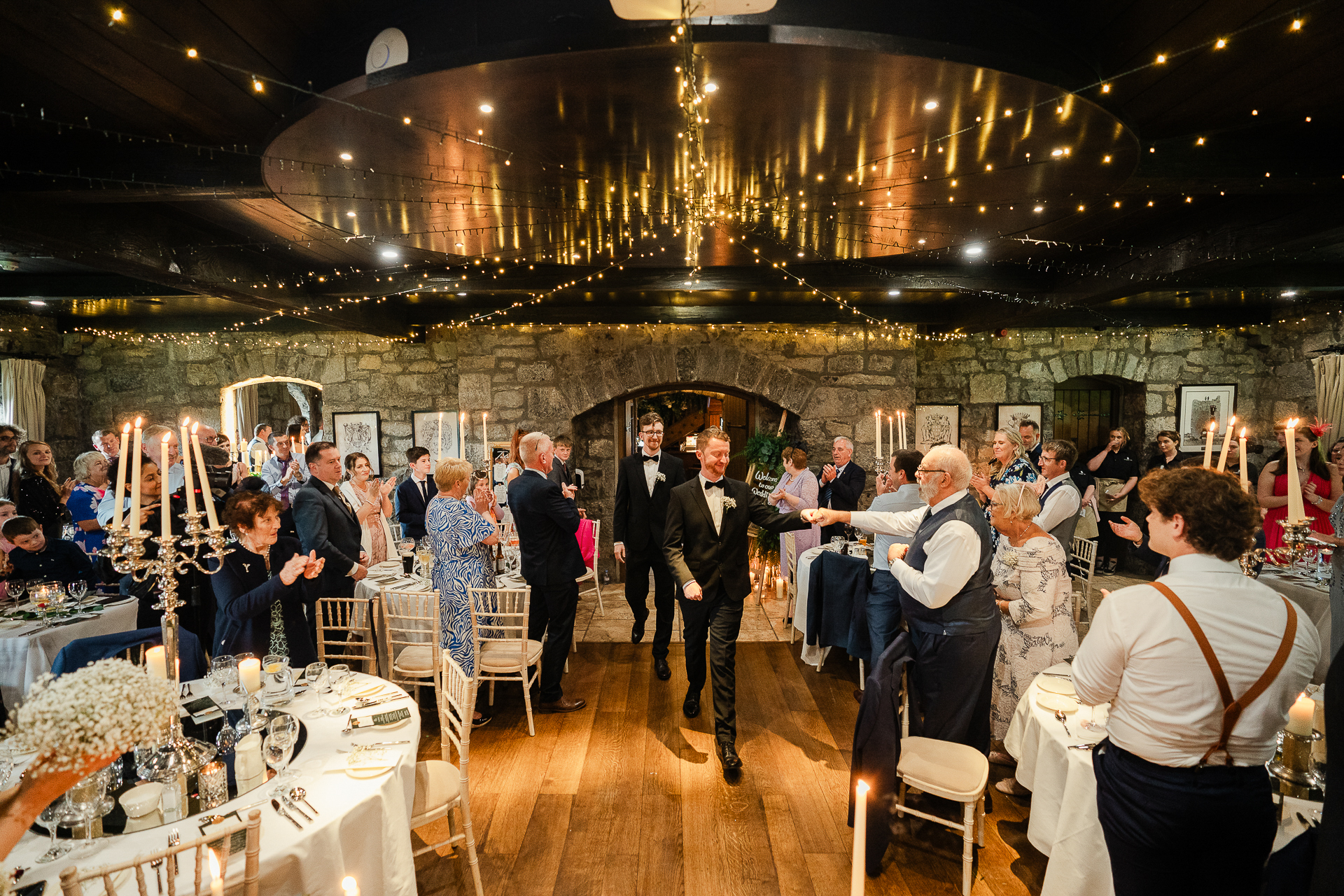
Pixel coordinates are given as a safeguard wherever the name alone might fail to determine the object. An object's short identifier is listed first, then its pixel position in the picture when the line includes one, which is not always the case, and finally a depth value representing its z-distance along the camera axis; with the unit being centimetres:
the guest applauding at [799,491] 600
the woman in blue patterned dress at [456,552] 408
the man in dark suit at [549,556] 427
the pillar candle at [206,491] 206
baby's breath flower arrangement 117
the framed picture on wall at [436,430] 799
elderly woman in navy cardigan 298
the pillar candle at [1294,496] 237
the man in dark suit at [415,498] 596
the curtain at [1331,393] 697
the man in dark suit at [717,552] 366
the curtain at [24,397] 760
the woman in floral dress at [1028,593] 317
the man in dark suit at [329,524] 401
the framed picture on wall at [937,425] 837
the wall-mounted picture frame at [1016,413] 830
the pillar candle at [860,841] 96
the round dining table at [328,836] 176
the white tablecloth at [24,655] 360
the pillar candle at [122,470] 201
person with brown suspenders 164
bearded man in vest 283
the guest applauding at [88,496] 497
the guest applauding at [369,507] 514
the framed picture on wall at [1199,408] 826
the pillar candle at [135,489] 198
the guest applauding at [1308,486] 537
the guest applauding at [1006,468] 505
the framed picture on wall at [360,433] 797
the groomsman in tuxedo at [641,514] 530
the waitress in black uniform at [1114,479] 793
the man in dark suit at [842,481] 651
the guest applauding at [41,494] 510
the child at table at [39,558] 409
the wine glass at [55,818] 177
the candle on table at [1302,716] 192
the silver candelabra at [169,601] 203
